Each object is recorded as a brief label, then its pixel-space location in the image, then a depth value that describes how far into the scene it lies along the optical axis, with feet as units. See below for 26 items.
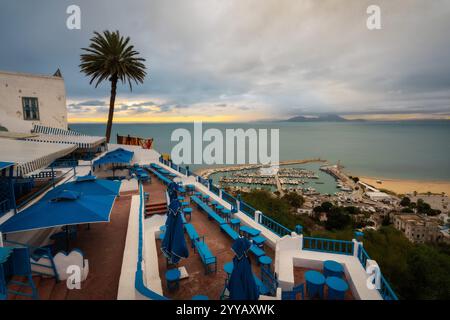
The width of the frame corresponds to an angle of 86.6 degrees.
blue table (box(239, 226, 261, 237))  33.21
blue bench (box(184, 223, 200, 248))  31.91
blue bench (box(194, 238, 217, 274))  26.48
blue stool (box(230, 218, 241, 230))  38.34
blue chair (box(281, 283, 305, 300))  21.95
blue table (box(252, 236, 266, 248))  31.60
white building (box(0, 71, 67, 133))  62.18
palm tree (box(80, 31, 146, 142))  86.94
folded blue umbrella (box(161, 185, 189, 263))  24.31
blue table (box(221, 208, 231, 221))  42.24
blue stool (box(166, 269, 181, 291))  23.14
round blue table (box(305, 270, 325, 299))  22.18
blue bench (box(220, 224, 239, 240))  33.30
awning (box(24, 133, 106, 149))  50.61
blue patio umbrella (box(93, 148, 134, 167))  58.39
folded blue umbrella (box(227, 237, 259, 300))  18.42
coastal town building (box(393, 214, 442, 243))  164.35
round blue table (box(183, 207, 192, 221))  41.60
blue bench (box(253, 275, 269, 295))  23.20
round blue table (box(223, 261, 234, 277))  24.29
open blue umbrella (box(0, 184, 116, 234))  20.45
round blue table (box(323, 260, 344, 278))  24.09
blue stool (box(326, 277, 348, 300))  21.08
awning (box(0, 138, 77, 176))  23.06
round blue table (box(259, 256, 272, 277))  26.50
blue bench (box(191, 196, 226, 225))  38.61
